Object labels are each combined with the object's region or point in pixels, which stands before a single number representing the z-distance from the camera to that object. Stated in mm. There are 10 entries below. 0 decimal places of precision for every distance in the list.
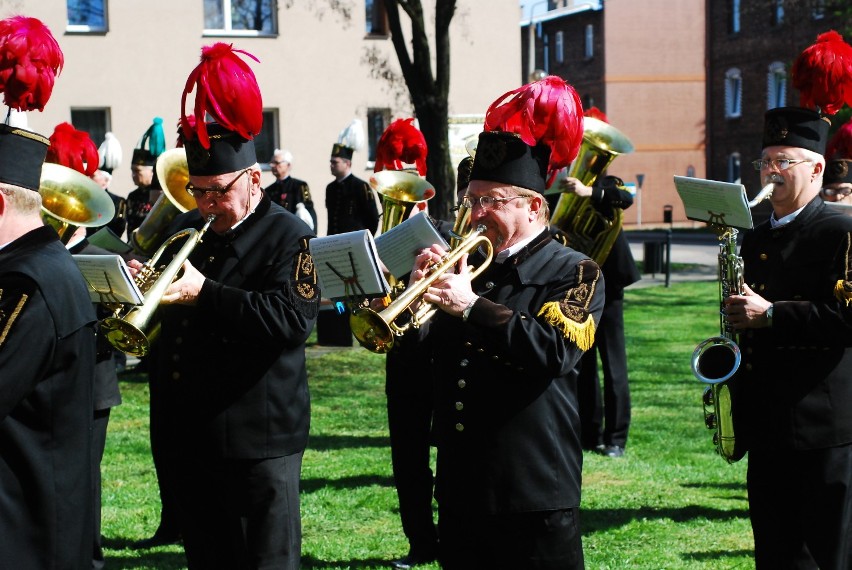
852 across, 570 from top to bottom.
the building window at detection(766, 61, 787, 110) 45406
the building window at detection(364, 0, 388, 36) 23672
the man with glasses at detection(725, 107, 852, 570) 4863
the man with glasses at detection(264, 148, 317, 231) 13539
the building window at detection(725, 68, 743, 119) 48569
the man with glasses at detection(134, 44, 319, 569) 4766
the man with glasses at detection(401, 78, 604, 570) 4070
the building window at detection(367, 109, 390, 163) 23984
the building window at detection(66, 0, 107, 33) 21766
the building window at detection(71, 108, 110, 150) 22219
